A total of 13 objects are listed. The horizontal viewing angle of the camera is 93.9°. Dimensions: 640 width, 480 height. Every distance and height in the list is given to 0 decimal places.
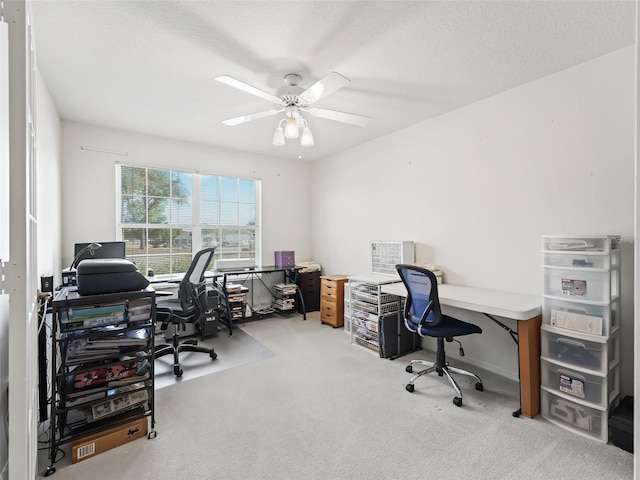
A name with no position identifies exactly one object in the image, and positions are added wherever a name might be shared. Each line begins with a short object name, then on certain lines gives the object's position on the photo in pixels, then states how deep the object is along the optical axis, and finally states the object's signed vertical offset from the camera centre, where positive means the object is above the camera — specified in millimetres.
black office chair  2861 -640
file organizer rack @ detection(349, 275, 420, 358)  3127 -892
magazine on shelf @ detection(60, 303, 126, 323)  1650 -406
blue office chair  2345 -675
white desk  2072 -740
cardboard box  1688 -1172
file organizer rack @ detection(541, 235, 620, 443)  1857 -622
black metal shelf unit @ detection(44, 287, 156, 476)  1661 -726
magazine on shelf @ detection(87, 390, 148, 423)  1802 -1016
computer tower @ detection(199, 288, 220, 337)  3684 -999
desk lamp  2535 -289
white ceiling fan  1971 +1068
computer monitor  3058 -91
